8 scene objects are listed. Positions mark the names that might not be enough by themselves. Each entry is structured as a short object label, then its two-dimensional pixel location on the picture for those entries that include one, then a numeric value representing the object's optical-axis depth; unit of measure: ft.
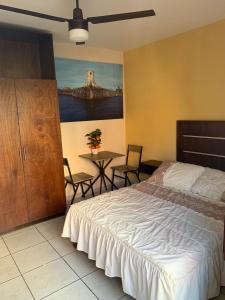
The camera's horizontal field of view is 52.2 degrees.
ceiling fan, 5.54
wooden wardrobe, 8.95
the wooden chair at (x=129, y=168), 13.04
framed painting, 11.71
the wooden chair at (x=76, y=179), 11.28
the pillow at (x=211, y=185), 8.14
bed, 5.06
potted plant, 12.53
